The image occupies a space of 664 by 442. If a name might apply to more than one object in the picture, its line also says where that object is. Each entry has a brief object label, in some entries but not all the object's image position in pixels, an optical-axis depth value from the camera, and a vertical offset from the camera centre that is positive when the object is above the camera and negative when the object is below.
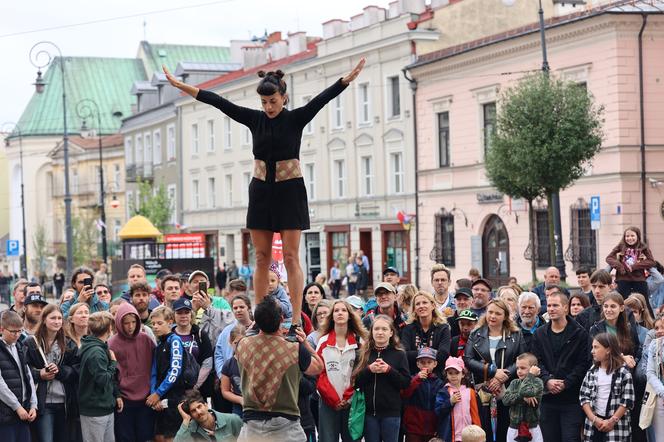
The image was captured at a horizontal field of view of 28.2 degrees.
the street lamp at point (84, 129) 62.78 +5.14
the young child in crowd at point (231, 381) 11.93 -1.47
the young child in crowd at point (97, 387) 12.14 -1.52
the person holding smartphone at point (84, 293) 14.27 -0.77
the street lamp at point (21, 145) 78.94 +5.80
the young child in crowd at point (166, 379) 12.14 -1.46
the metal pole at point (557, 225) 32.97 -0.38
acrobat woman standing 9.55 +0.43
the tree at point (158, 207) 69.12 +0.72
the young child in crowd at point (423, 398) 12.16 -1.71
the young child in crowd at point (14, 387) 11.98 -1.48
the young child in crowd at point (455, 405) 12.16 -1.77
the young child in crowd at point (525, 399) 11.86 -1.69
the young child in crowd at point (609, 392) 11.92 -1.66
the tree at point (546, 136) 32.97 +1.87
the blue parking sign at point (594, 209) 35.34 +0.01
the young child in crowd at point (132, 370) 12.35 -1.40
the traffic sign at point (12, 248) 57.98 -1.03
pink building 37.19 +2.11
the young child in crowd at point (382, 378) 11.78 -1.46
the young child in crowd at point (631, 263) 17.42 -0.72
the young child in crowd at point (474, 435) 10.62 -1.79
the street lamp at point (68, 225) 52.89 -0.08
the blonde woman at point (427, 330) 12.40 -1.10
